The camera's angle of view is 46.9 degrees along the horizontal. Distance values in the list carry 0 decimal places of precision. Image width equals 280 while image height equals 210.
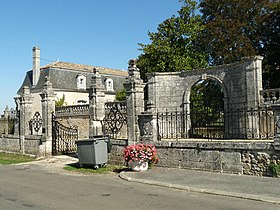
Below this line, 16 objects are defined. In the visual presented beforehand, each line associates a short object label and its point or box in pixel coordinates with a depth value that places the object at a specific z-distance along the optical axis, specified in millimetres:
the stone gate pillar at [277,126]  8891
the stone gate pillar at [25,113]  18000
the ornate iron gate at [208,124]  12531
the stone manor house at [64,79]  38781
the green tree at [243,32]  24438
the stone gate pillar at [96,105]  14152
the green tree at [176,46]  25297
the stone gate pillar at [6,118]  20688
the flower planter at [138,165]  10898
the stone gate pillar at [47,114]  16266
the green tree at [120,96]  34975
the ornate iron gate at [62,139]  16594
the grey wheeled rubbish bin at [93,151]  11930
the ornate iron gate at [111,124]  13573
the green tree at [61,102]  35969
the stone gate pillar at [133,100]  12203
